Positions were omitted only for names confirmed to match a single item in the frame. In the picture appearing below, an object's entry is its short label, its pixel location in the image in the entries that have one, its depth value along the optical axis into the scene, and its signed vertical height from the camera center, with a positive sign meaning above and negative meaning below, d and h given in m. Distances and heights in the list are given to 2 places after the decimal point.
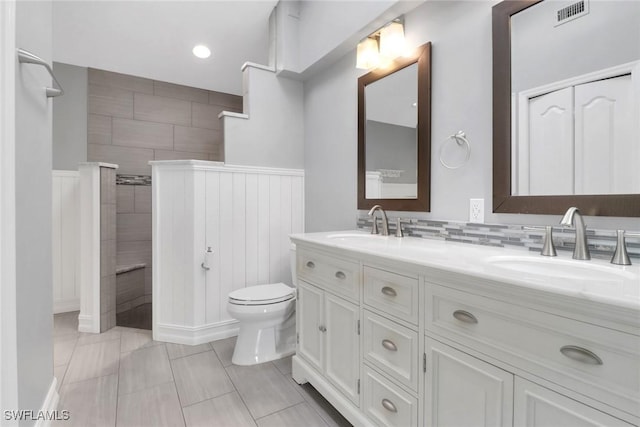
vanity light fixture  1.86 +1.02
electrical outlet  1.49 +0.01
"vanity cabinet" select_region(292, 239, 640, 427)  0.69 -0.40
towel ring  1.55 +0.35
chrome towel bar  1.05 +0.52
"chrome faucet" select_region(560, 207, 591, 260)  1.09 -0.08
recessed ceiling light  2.99 +1.54
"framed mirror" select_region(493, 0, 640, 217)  1.07 +0.40
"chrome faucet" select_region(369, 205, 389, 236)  1.89 -0.06
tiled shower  3.10 +0.72
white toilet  2.07 -0.75
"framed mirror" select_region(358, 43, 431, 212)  1.75 +0.48
